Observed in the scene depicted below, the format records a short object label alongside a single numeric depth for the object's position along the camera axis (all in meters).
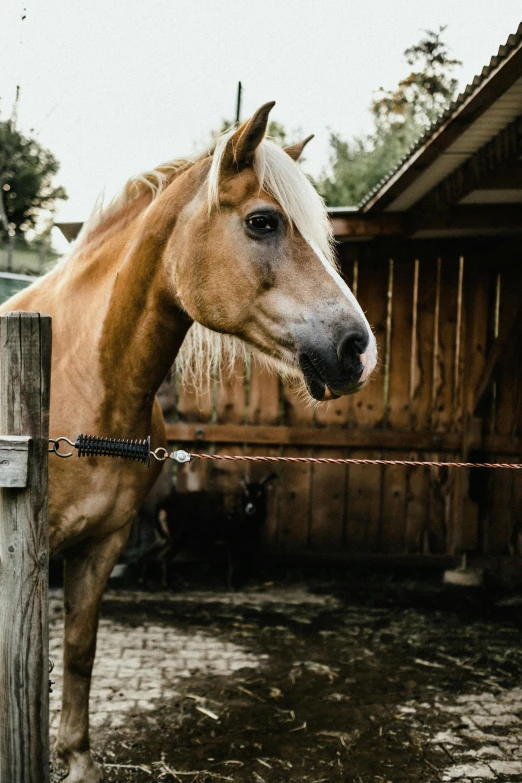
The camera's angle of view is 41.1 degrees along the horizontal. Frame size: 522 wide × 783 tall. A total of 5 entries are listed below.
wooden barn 6.13
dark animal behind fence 5.82
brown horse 2.13
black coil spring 1.83
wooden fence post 1.62
